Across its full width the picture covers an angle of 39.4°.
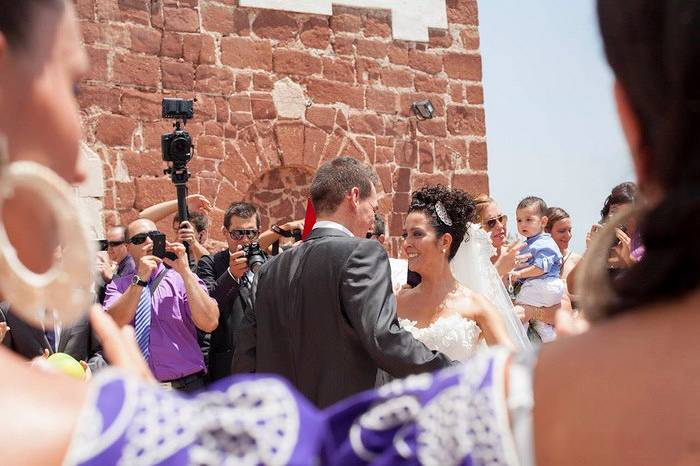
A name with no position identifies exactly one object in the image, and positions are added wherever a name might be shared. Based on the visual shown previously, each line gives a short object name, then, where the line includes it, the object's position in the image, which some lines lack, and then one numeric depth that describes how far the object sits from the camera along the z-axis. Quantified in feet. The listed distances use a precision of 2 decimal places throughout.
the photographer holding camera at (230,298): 20.17
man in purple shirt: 19.21
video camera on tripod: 21.99
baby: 23.04
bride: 16.28
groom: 13.03
